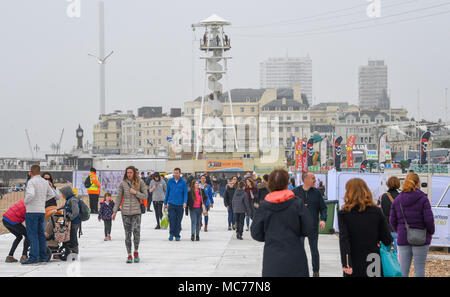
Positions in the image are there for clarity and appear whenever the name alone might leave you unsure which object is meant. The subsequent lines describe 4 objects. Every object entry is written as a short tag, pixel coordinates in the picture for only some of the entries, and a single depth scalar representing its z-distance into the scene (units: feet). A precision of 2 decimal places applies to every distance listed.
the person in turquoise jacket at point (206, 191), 72.50
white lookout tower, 326.03
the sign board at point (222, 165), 276.21
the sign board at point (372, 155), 176.04
